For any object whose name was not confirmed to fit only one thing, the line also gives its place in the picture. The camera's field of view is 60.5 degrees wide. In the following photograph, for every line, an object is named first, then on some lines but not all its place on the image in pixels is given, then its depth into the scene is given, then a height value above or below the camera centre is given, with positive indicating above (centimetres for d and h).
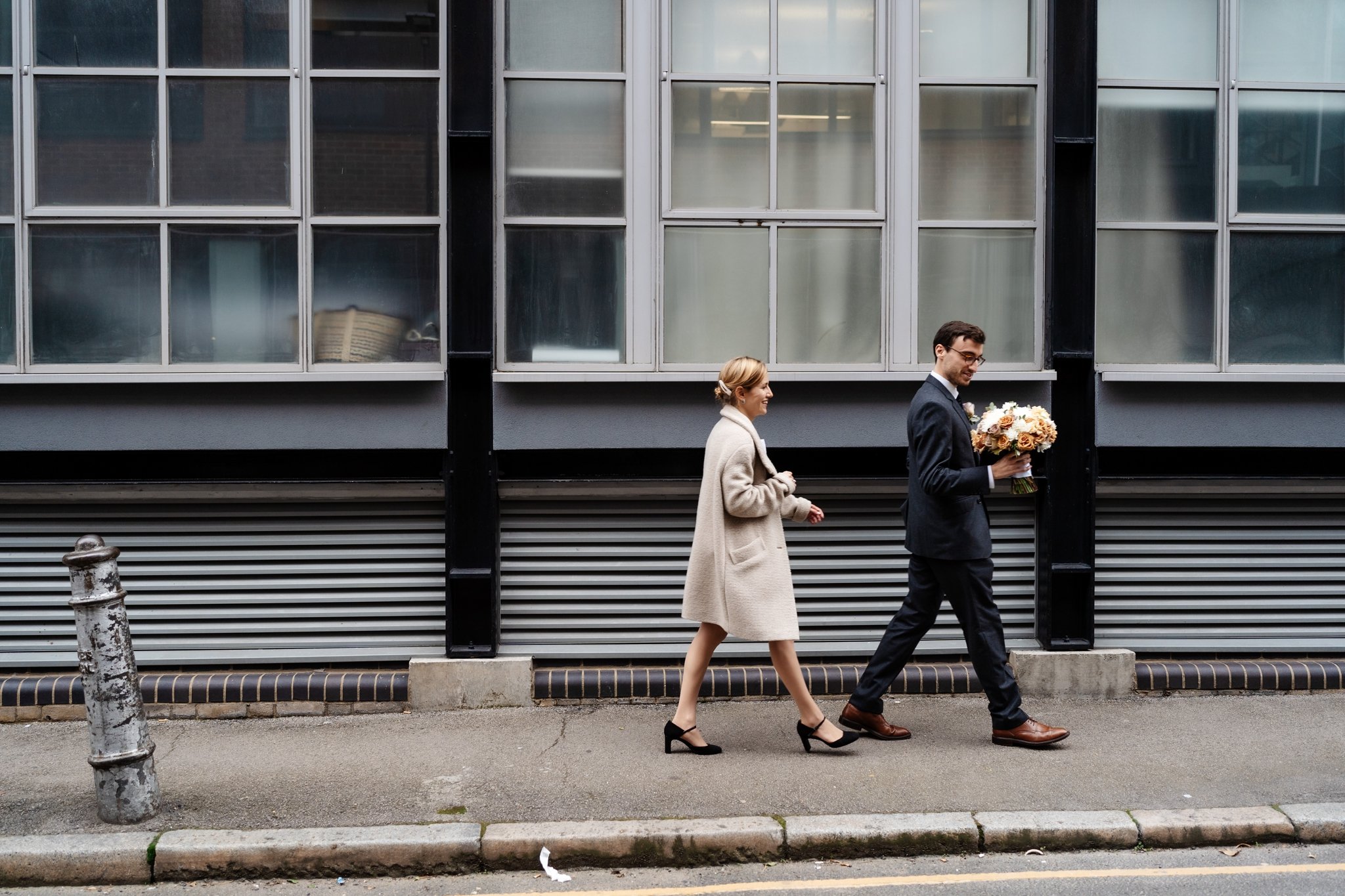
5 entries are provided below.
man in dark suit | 574 -61
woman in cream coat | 561 -62
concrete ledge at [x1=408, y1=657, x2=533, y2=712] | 689 -161
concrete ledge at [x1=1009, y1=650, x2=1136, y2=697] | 711 -160
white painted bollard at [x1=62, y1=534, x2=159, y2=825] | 494 -117
